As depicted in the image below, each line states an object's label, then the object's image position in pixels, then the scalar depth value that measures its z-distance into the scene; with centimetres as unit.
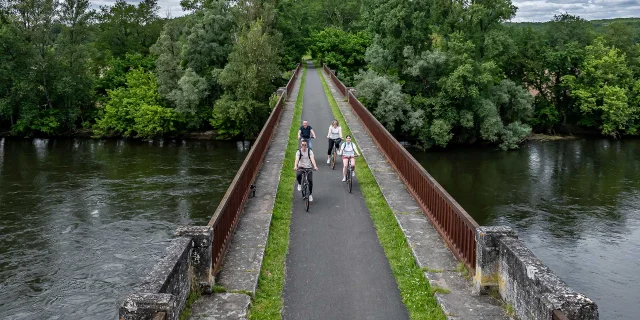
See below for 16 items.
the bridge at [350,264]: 709
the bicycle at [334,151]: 1708
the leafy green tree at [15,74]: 4625
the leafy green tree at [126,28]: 6231
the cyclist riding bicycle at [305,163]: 1297
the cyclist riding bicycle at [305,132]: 1647
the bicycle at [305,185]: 1293
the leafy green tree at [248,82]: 4022
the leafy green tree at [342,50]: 6300
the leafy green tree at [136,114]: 4647
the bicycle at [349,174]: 1442
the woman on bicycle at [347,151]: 1476
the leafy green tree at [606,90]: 4834
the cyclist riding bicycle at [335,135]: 1695
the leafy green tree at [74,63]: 4912
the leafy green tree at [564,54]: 5066
